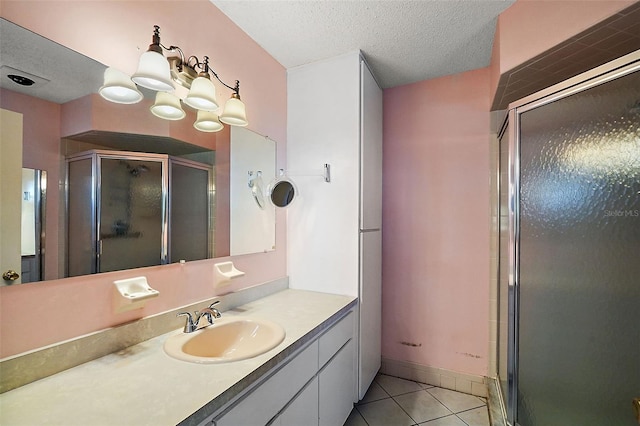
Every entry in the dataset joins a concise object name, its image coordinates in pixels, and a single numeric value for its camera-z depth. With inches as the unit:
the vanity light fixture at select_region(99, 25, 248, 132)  43.7
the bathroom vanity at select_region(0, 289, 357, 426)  29.6
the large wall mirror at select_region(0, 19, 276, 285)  35.5
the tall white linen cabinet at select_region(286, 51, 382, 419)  77.0
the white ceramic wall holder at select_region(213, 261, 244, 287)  60.6
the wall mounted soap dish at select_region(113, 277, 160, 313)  42.7
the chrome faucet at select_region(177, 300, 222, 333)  49.7
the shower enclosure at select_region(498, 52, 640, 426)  44.6
